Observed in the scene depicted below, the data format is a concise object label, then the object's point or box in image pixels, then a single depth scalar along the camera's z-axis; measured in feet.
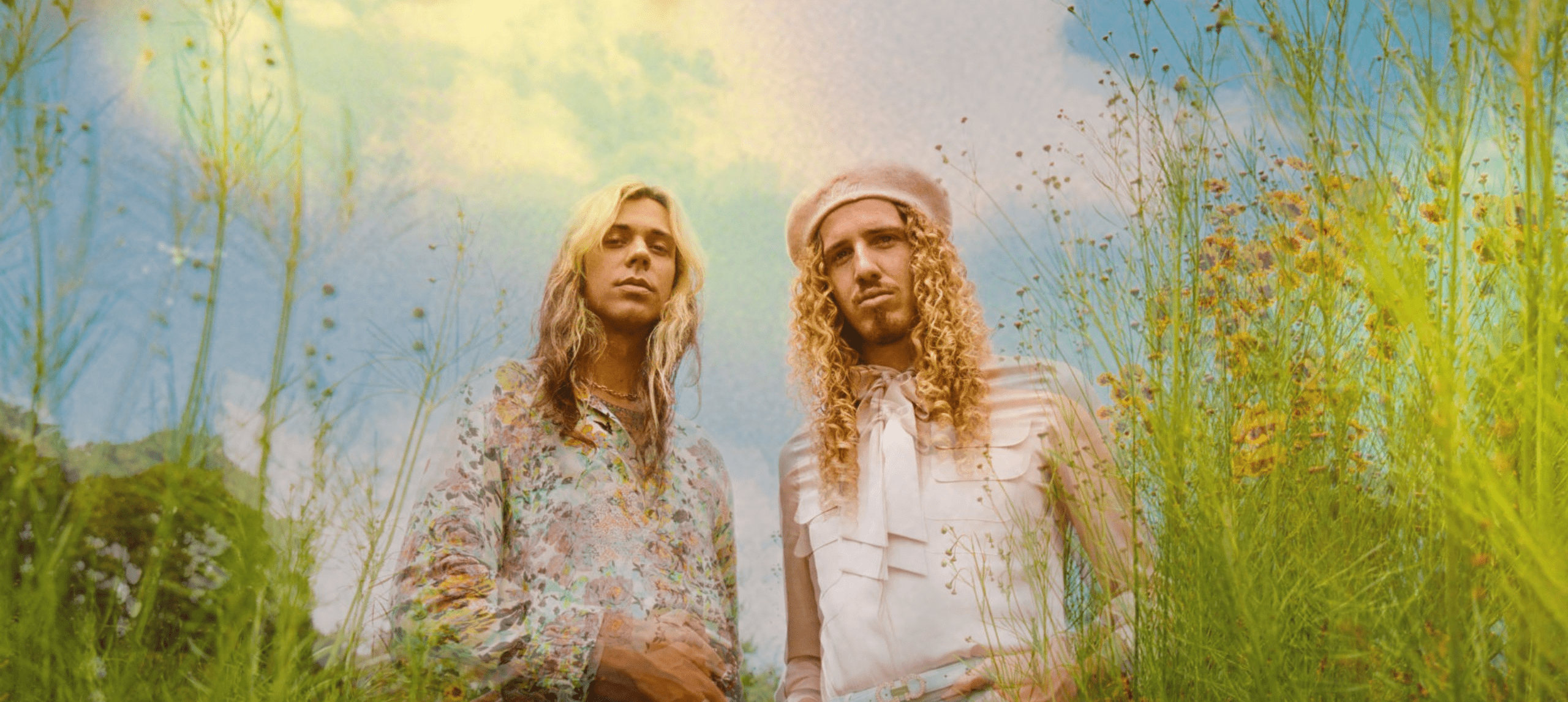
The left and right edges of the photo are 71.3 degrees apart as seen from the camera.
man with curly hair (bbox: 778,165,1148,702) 5.41
